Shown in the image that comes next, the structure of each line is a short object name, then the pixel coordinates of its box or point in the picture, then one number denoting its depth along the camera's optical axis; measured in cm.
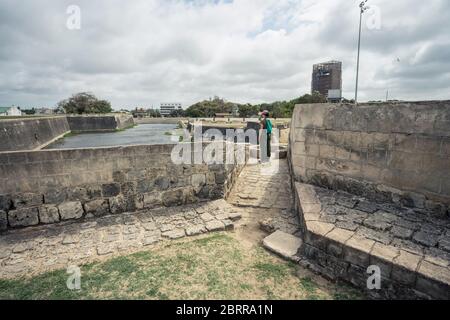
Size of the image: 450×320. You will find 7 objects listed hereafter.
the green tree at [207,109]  7928
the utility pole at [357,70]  1819
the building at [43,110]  8663
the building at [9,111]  5231
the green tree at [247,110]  6856
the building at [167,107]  14575
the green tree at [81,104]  6812
